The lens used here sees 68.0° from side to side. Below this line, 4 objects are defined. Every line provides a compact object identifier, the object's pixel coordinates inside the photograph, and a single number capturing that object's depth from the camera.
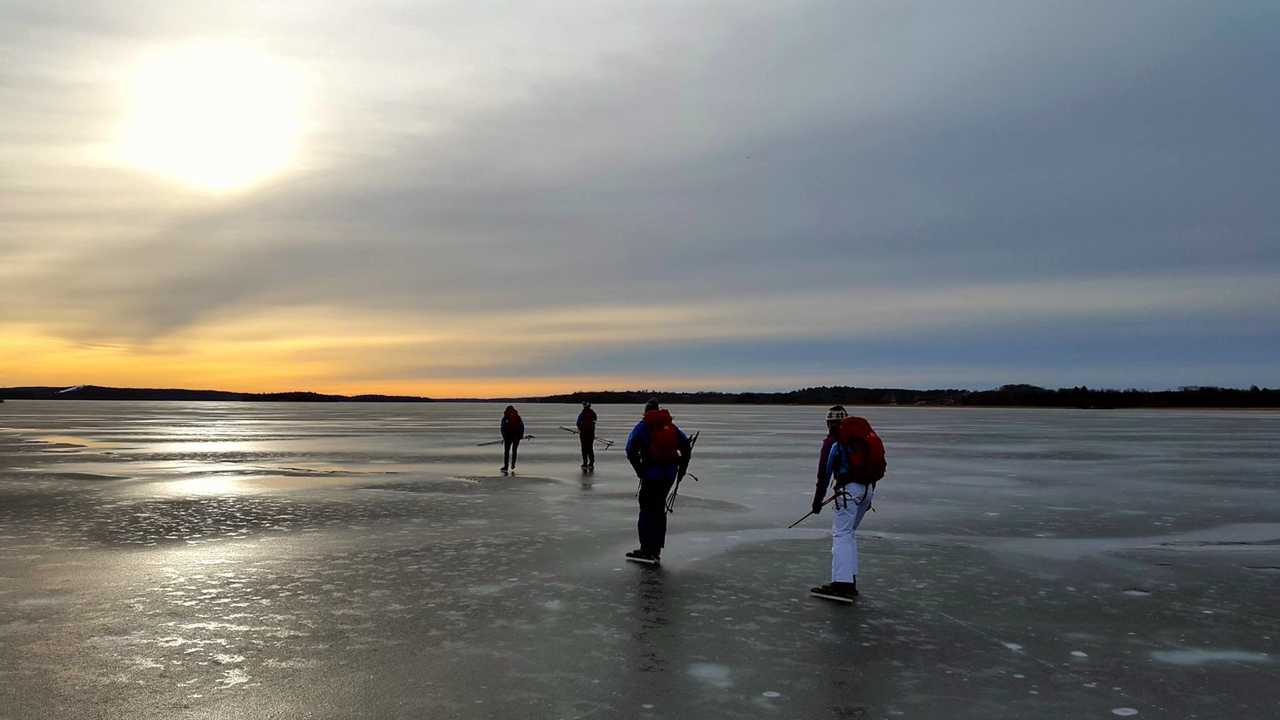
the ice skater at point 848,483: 9.16
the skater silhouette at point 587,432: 25.21
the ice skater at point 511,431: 24.17
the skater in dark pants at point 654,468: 11.12
